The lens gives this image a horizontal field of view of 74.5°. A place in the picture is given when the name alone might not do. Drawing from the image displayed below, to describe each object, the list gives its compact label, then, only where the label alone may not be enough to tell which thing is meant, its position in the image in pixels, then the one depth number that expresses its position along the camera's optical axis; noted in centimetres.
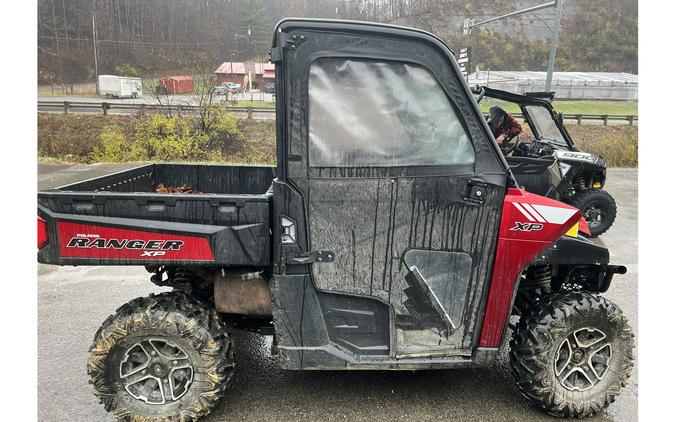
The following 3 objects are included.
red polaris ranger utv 225
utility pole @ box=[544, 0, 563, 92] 1075
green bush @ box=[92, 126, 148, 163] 1289
